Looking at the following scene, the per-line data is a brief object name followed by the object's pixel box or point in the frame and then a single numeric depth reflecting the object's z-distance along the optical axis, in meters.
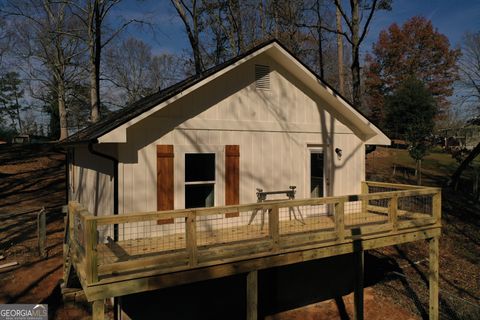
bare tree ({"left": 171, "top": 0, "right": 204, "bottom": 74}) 22.03
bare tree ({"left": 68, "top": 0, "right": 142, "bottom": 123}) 19.89
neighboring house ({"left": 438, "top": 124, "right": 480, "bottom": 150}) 34.73
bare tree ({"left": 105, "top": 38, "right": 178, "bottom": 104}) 38.03
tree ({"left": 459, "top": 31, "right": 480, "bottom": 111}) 26.67
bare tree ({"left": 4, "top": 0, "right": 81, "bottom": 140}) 25.34
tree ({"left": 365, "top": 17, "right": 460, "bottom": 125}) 40.06
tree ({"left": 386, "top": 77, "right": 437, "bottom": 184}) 26.81
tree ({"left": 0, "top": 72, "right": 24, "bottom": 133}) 44.09
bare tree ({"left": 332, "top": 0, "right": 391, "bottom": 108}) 17.70
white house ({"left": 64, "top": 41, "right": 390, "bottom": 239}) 7.65
